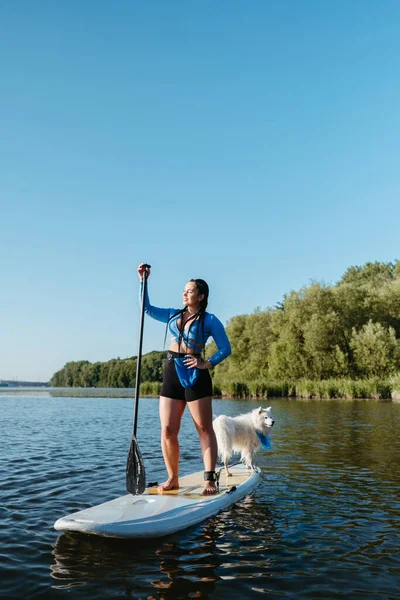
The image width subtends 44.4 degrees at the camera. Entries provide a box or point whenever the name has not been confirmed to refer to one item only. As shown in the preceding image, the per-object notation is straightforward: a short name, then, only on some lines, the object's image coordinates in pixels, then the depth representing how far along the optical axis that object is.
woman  6.02
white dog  8.17
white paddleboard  4.66
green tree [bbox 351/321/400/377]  45.31
